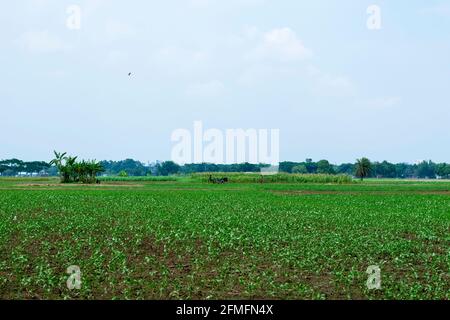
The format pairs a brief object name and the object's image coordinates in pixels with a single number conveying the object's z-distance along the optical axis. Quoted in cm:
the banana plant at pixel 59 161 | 7750
